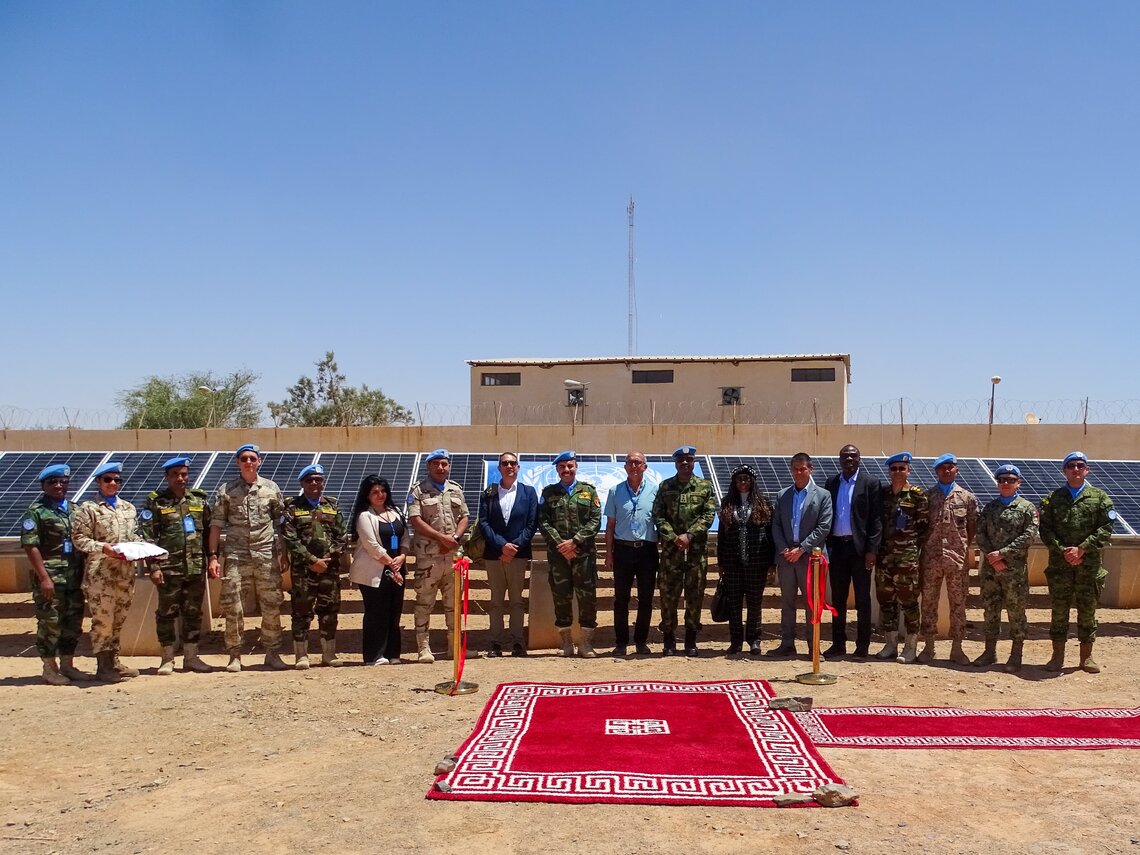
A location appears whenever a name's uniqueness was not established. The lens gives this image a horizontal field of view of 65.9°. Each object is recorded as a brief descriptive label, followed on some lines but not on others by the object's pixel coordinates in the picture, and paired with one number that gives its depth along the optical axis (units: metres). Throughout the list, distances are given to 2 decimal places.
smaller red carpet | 5.29
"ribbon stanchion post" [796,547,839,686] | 6.89
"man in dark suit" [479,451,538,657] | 7.90
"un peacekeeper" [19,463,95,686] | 7.20
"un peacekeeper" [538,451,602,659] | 7.84
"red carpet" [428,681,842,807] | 4.39
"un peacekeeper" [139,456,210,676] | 7.57
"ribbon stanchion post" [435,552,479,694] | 6.70
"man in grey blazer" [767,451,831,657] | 7.75
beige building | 24.09
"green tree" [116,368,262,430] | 33.66
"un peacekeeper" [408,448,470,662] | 7.71
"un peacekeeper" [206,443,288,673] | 7.52
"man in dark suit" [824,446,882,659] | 7.79
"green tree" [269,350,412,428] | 37.59
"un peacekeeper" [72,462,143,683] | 7.27
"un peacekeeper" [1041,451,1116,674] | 7.32
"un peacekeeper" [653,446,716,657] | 7.84
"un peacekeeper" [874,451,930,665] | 7.70
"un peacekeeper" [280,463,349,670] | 7.55
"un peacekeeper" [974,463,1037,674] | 7.48
